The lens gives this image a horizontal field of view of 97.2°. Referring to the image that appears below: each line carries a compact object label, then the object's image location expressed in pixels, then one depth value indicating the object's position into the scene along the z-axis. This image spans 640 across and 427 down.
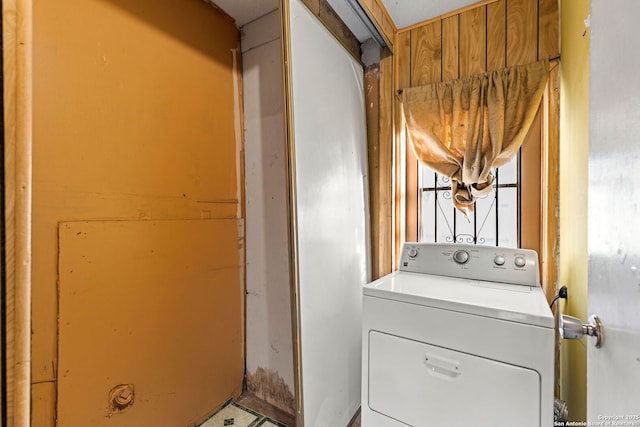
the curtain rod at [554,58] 1.50
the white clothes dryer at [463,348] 0.96
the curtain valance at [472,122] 1.54
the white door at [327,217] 1.24
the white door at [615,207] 0.38
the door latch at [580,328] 0.52
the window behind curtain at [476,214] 1.68
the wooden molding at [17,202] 0.57
